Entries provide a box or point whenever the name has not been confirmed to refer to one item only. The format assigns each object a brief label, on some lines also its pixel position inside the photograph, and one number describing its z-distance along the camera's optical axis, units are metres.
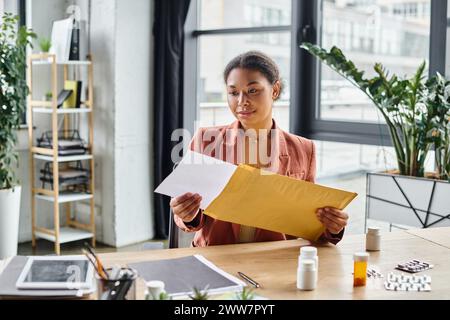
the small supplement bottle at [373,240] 2.04
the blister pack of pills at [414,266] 1.82
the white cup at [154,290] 1.35
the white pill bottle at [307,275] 1.62
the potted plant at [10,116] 4.04
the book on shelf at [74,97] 4.51
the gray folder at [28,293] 1.51
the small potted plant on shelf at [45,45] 4.41
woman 2.20
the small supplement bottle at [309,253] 1.71
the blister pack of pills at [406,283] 1.66
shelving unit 4.35
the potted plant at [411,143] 3.05
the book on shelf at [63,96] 4.46
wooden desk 1.62
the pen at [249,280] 1.66
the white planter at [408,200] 3.03
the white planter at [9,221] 4.10
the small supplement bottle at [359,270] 1.68
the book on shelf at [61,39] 4.39
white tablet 1.55
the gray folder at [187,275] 1.61
